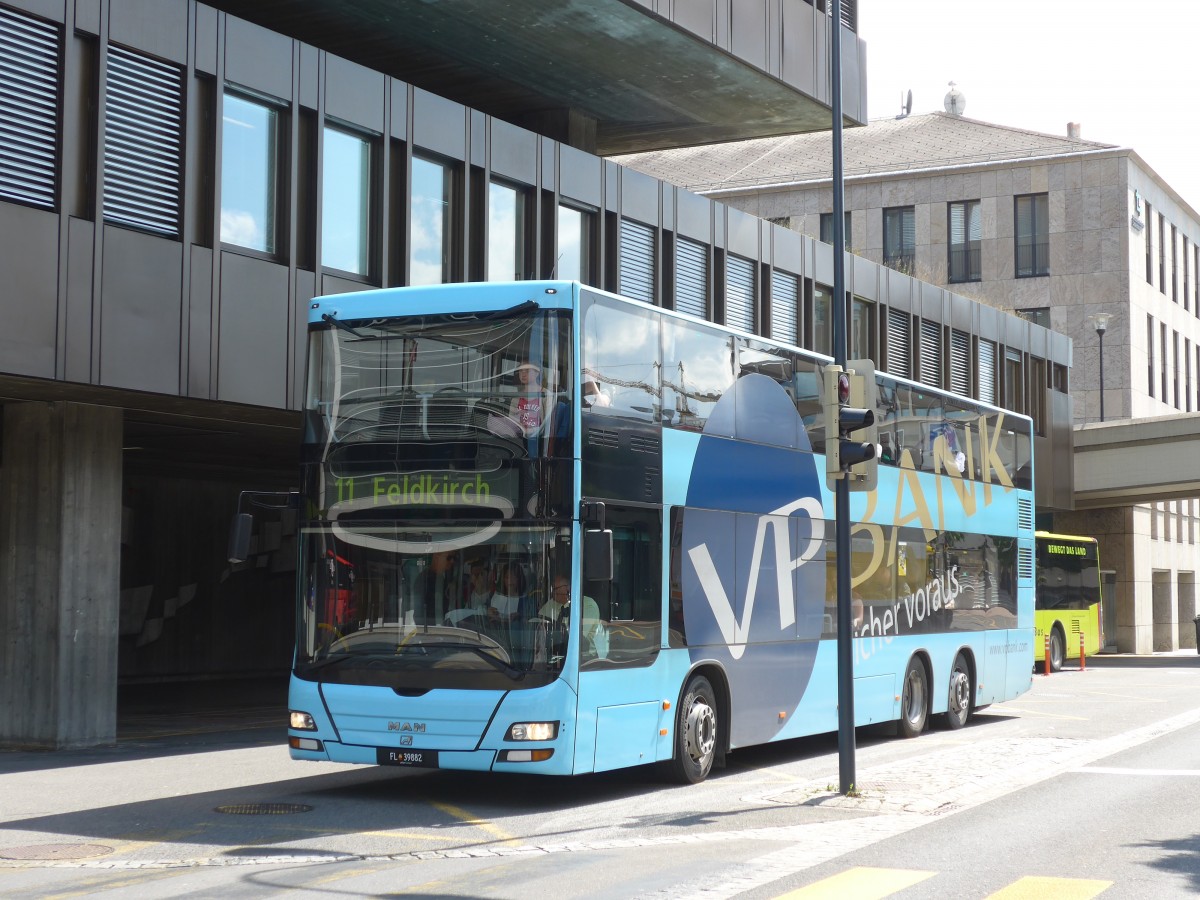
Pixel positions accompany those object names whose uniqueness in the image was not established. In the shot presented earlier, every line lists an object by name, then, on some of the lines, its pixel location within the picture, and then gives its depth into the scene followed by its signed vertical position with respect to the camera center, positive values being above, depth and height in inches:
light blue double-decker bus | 460.4 +8.3
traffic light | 503.8 +43.9
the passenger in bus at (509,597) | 459.5 -9.5
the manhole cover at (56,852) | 390.9 -72.5
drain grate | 471.8 -74.1
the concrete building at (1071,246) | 2226.9 +474.9
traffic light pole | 503.2 +5.1
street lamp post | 2087.8 +325.3
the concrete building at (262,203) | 644.1 +183.0
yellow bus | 1487.5 -27.6
